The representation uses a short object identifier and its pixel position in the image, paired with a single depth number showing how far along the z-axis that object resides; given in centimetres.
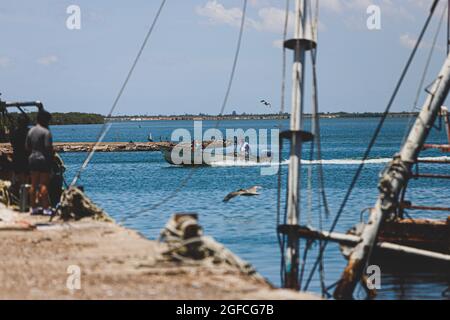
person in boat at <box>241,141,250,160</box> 8826
